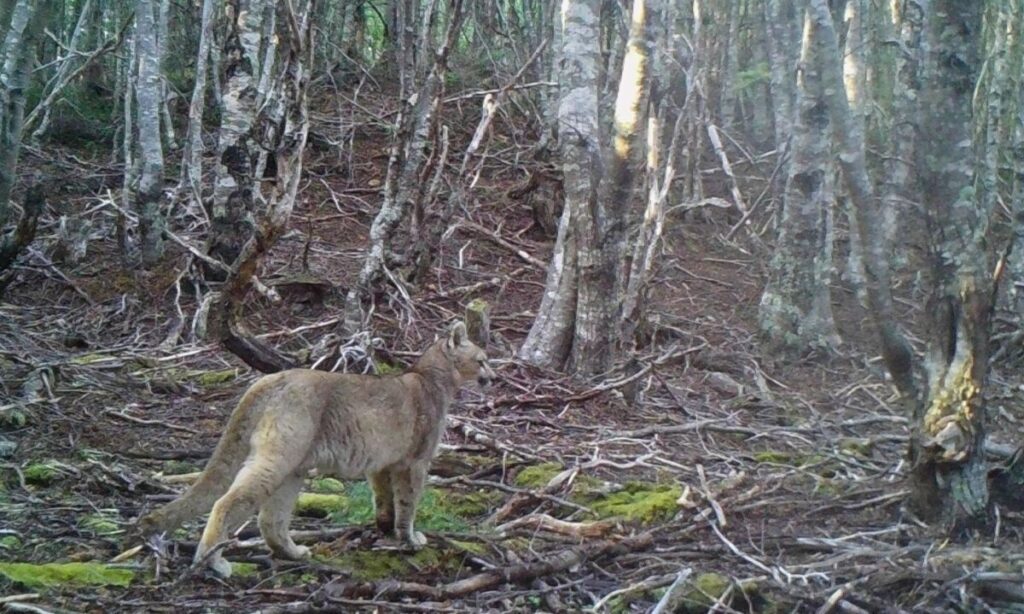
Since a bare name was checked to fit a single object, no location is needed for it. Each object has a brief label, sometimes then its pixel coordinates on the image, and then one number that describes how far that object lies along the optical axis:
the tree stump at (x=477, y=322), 10.73
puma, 5.85
